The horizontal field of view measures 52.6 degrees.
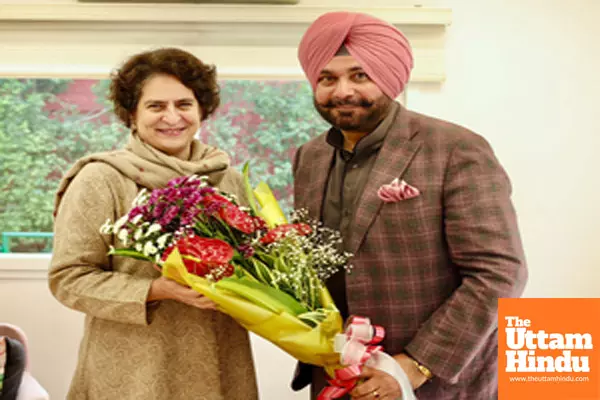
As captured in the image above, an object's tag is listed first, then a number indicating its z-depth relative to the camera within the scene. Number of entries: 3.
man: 1.50
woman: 1.56
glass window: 3.04
